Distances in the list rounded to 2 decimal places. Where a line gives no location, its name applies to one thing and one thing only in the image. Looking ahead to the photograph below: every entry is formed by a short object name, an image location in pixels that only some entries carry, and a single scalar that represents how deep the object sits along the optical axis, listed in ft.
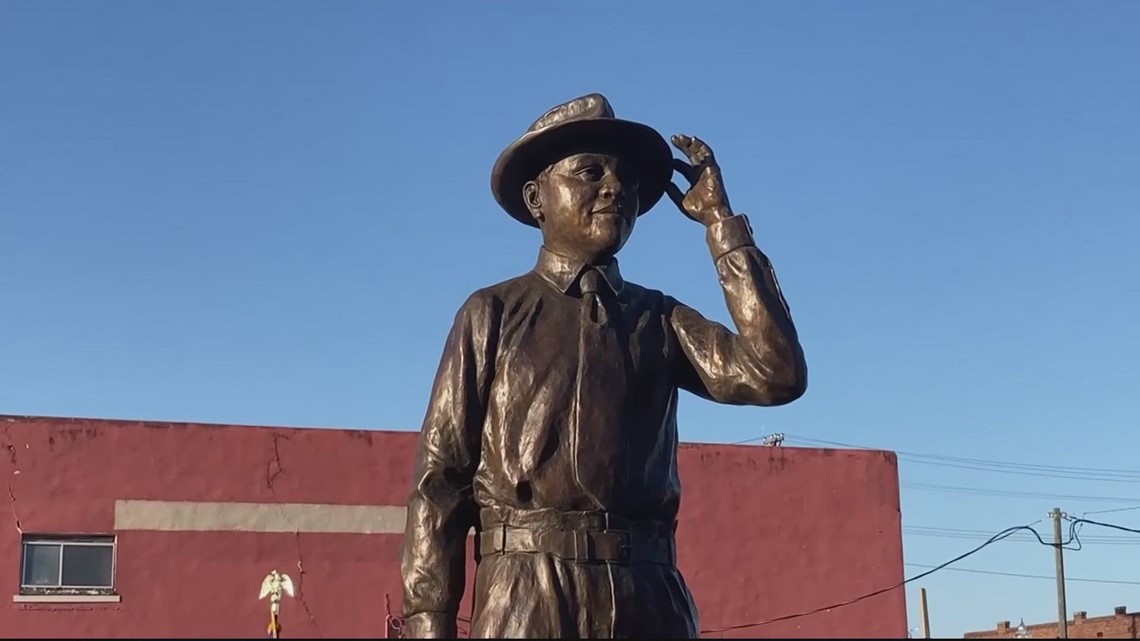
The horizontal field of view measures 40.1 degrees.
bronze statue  12.91
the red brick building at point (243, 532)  56.80
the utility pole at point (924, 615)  95.30
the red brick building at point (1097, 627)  97.04
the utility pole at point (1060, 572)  81.05
